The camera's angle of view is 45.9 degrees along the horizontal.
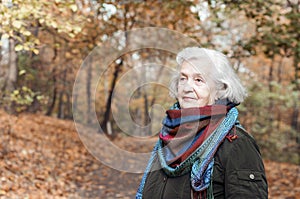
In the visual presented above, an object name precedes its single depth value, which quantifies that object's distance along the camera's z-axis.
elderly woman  1.78
